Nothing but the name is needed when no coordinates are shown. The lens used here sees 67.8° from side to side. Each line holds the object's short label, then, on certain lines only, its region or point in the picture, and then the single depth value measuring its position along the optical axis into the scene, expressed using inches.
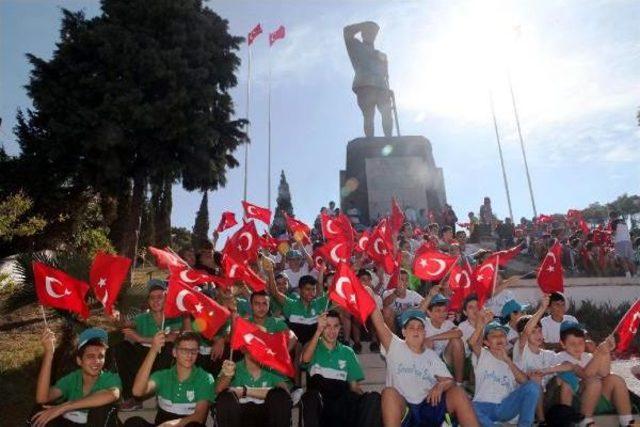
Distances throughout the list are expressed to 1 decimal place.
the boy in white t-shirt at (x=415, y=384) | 164.2
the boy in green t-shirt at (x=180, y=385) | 163.2
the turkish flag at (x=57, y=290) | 187.6
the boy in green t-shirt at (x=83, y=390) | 155.3
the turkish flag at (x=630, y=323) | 195.8
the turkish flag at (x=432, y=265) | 256.9
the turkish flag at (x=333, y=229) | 321.7
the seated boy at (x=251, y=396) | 163.2
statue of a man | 930.7
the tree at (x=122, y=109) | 603.5
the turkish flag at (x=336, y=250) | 267.6
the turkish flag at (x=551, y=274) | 247.9
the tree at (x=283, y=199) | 1381.5
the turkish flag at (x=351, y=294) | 190.1
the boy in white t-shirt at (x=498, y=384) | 170.9
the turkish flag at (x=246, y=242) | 283.9
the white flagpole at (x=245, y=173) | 978.7
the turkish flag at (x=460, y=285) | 245.0
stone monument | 888.3
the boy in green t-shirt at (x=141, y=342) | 208.2
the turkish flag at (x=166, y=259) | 218.1
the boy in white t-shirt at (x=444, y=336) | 215.9
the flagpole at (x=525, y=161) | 978.7
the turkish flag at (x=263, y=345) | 167.6
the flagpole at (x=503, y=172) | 1019.9
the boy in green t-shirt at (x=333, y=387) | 169.6
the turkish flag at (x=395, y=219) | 343.3
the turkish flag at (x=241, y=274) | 235.3
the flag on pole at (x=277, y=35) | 1120.8
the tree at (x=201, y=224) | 1009.5
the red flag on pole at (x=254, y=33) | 1095.0
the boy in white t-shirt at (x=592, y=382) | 180.5
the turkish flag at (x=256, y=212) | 354.0
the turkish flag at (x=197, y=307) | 186.5
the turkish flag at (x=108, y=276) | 197.5
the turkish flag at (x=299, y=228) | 384.8
